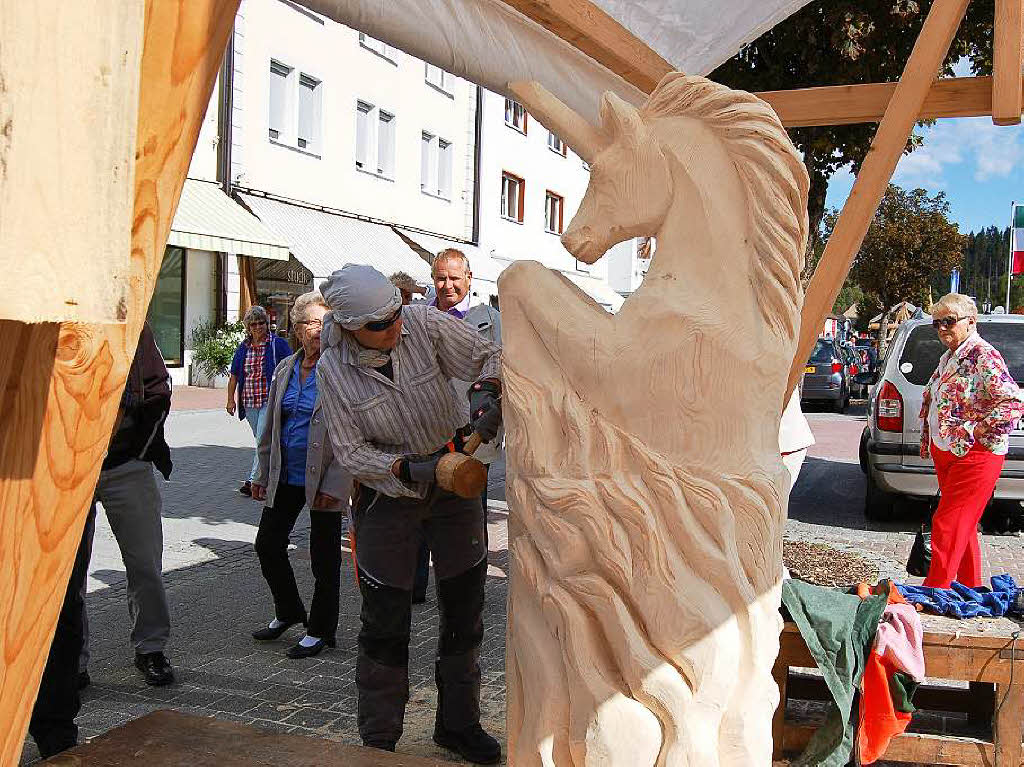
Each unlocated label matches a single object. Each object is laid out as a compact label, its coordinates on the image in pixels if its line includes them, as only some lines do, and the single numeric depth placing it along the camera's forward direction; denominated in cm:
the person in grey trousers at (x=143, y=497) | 359
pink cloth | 296
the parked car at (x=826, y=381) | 1833
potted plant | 1559
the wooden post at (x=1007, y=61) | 334
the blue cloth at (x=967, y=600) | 324
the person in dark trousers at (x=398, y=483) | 302
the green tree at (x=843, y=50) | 668
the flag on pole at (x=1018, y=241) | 1772
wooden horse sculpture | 173
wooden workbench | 298
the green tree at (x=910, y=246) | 2925
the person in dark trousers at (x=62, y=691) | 298
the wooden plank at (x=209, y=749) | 208
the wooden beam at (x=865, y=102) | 376
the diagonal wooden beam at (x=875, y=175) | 339
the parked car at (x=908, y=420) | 687
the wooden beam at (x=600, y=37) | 241
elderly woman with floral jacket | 490
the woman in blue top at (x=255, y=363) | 663
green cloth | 297
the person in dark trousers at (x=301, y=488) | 430
